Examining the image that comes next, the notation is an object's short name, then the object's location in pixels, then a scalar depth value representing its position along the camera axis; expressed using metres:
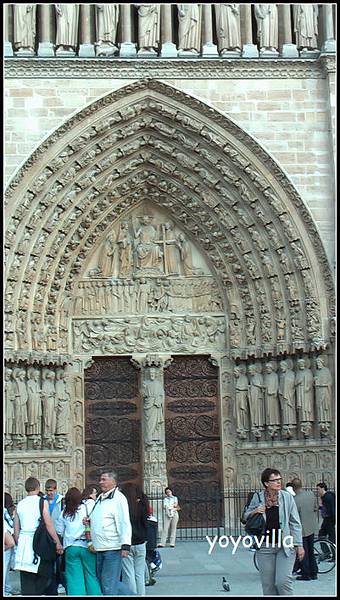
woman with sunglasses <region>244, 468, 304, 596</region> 6.50
